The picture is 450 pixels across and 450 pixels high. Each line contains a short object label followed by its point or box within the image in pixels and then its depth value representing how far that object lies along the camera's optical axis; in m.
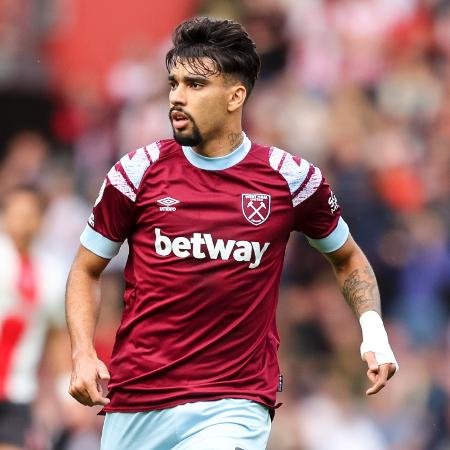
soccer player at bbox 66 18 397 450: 13.64
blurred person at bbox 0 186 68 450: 19.69
